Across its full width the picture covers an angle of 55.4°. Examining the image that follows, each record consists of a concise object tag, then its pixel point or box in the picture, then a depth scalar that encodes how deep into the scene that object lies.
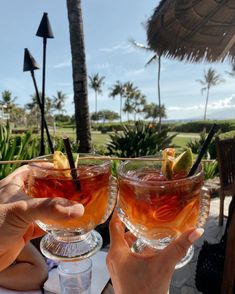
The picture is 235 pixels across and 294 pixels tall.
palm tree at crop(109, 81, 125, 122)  48.19
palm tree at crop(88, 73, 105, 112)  46.52
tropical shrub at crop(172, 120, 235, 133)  28.43
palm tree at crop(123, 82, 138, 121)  48.36
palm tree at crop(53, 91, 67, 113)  51.89
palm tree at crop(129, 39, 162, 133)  24.44
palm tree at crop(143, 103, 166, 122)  52.28
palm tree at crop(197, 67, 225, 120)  44.21
